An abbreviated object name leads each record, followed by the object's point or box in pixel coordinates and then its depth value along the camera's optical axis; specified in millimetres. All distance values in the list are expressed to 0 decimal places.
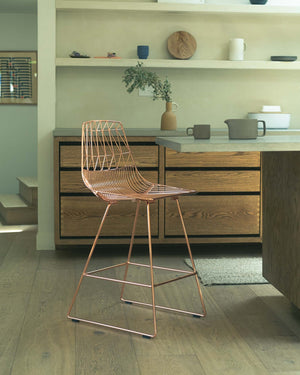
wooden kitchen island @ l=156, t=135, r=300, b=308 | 2525
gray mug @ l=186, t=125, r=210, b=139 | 2719
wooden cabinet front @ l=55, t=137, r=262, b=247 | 4062
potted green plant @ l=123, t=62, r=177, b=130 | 4230
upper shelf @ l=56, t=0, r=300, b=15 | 4316
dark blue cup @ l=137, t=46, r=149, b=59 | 4383
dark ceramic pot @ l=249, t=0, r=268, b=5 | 4426
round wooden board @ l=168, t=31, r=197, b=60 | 4512
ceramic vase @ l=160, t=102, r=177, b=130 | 4285
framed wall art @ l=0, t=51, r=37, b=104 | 7480
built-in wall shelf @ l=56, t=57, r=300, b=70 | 4332
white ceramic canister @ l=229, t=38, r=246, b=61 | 4477
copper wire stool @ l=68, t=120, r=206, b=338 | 2703
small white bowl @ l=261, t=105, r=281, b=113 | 4496
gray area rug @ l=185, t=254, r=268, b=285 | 3438
